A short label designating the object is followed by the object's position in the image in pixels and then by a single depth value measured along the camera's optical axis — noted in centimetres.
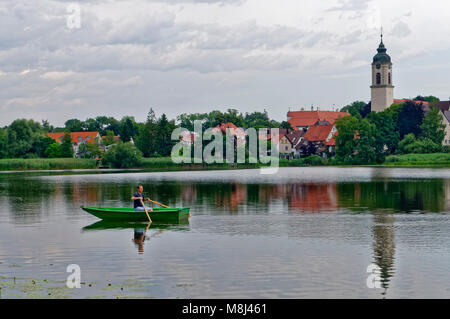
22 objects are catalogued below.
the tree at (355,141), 12569
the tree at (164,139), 13350
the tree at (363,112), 17075
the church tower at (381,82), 16300
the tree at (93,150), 13238
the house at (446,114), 15125
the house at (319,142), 14638
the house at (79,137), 16850
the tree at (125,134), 15512
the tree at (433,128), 12975
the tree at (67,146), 12825
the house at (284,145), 16034
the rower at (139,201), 3011
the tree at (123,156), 12181
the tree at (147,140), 13462
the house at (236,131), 13065
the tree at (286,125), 17266
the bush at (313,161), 13250
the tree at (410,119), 13388
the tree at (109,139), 16175
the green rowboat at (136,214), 3003
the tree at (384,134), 12769
